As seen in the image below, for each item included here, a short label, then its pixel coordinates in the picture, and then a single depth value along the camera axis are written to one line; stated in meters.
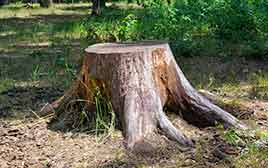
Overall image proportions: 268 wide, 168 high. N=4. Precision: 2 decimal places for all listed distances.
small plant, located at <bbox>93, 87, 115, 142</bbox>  4.24
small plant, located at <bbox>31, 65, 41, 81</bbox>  6.85
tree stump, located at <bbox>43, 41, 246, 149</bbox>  4.19
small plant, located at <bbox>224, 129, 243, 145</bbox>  4.08
